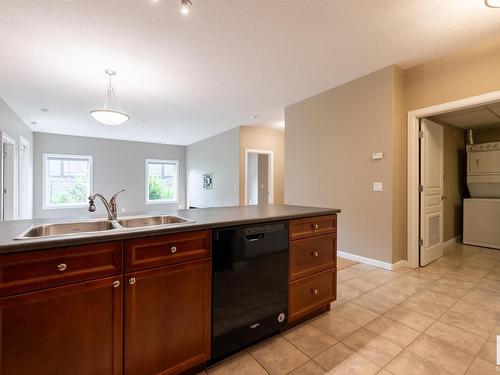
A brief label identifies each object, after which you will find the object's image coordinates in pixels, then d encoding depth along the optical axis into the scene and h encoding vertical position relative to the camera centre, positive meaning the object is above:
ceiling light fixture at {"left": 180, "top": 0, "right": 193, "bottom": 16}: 1.81 +1.39
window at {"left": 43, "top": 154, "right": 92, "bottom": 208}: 7.04 +0.28
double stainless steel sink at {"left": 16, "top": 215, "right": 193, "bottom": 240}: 1.36 -0.23
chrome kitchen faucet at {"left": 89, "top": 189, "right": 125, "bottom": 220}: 1.54 -0.11
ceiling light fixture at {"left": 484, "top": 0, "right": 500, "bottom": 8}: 1.96 +1.54
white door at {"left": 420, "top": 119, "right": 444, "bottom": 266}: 3.19 -0.02
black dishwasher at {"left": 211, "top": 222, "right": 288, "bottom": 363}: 1.42 -0.61
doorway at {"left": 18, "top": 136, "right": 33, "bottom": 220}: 5.67 +0.17
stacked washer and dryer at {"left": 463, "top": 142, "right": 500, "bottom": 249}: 4.04 -0.14
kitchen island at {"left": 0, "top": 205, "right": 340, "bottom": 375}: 0.94 -0.50
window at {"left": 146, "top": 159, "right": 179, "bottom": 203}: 8.62 +0.31
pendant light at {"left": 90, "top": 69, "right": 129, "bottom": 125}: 3.06 +0.96
